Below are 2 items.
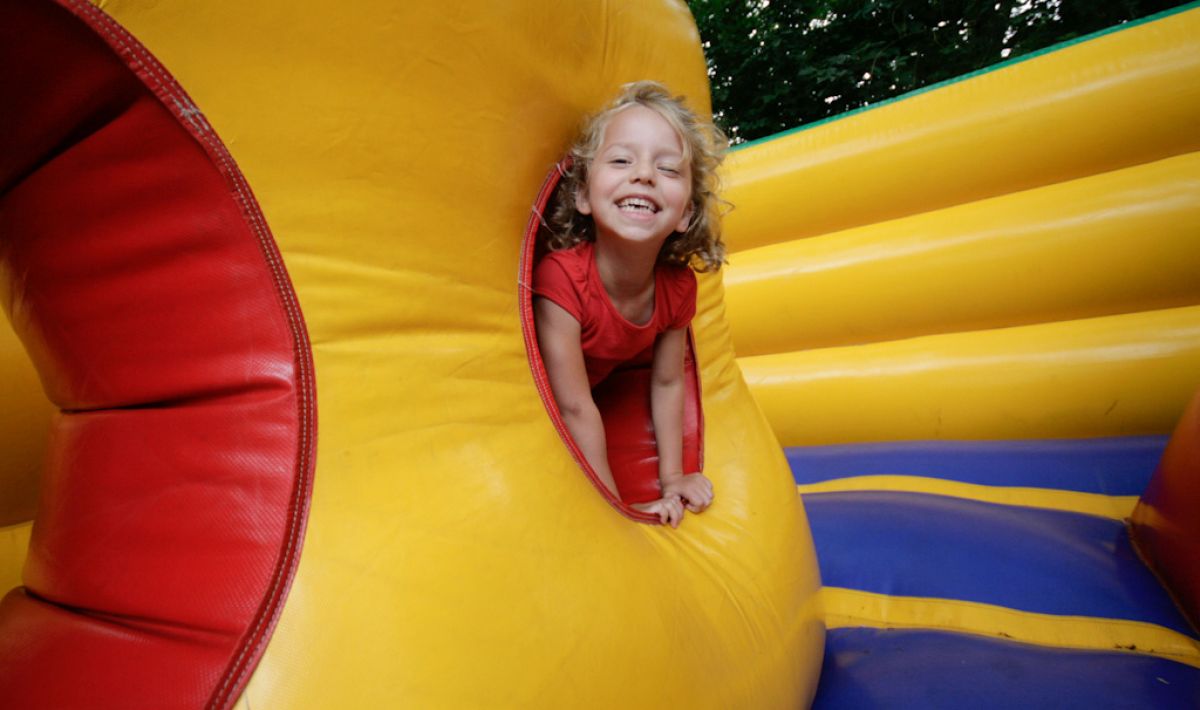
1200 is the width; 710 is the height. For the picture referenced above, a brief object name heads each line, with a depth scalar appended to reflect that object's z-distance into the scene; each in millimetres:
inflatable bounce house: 345
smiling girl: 774
